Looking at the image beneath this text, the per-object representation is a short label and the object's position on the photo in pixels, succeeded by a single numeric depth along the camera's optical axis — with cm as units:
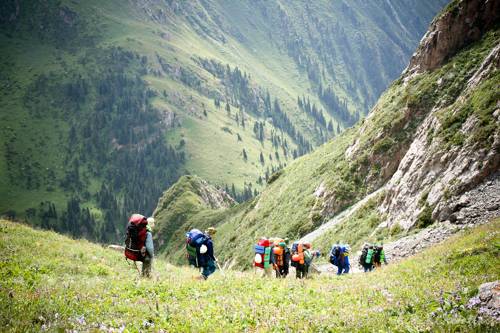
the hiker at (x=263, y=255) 2038
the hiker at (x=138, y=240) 1559
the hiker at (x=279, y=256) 2111
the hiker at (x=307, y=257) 2156
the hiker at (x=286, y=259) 2117
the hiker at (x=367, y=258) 2727
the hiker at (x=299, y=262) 2116
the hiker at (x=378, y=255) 2717
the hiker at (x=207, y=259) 1672
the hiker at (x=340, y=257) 2786
